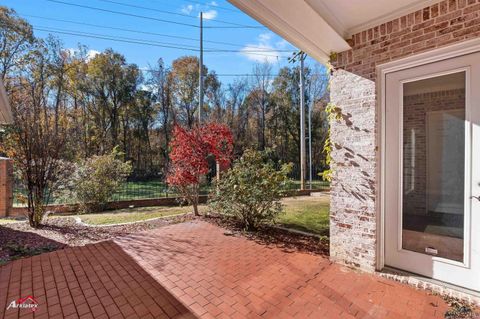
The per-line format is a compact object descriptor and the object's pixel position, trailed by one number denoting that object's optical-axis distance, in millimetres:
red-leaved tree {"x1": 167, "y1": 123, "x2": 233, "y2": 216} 6047
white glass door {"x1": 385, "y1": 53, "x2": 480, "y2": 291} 2451
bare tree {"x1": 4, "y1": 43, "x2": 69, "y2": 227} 5129
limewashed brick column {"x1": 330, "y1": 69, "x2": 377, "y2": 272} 2988
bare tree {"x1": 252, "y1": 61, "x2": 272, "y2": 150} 21516
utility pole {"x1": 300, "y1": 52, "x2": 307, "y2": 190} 11914
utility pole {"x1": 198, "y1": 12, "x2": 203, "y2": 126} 9746
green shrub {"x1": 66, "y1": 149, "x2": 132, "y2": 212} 7668
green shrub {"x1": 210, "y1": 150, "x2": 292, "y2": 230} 4914
